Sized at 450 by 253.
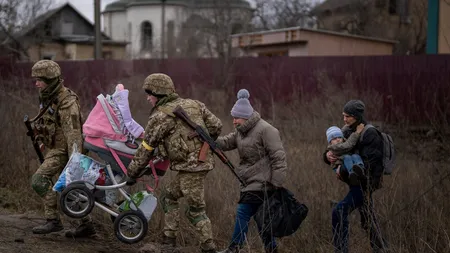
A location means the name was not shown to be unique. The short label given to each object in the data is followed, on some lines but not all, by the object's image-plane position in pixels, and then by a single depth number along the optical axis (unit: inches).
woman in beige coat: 223.9
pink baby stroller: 221.3
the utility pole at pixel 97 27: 854.5
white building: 1328.4
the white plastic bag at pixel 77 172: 224.2
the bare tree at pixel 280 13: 1520.7
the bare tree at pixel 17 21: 1100.5
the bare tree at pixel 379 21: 1360.7
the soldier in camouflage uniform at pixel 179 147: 215.5
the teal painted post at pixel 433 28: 630.5
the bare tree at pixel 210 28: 1186.4
